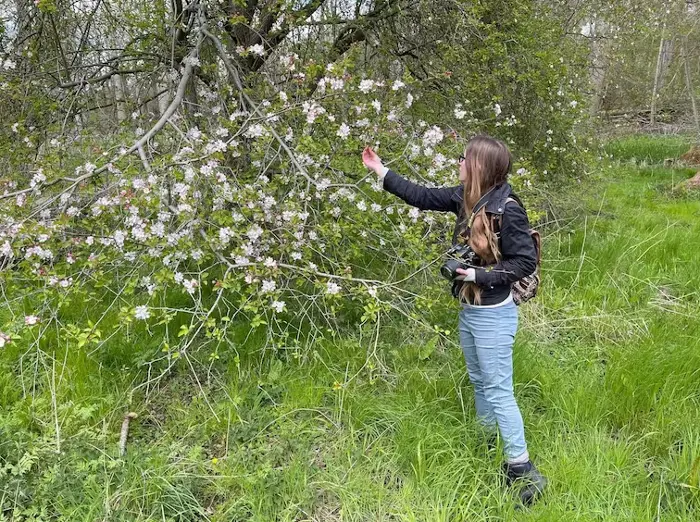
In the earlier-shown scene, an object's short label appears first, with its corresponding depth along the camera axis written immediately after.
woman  2.06
